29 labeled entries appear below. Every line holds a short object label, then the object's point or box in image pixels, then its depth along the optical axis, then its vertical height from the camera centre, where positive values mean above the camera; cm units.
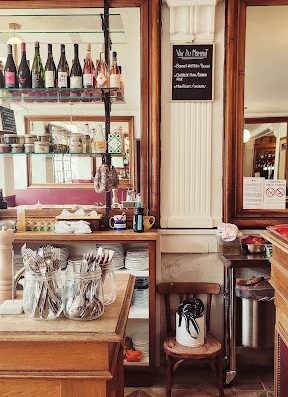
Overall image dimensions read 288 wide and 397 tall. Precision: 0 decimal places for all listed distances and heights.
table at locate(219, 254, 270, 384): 287 -87
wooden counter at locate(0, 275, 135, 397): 141 -63
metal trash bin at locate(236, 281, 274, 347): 297 -97
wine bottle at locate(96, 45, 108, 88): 319 +67
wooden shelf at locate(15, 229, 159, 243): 303 -49
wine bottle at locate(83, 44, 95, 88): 321 +70
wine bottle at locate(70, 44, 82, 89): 323 +69
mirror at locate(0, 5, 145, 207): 329 +32
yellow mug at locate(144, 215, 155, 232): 320 -42
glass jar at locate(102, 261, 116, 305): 167 -46
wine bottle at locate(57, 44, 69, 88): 322 +69
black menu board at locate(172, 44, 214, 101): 323 +64
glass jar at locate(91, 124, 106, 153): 330 +19
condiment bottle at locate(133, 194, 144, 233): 312 -39
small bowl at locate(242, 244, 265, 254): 303 -58
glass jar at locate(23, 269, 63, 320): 149 -44
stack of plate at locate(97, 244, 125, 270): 324 -66
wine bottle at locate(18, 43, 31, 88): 328 +70
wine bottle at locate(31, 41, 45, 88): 327 +71
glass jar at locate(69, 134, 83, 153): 332 +17
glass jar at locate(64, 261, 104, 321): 148 -44
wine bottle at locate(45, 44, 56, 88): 324 +70
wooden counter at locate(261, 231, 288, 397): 195 -67
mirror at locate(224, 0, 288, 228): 324 +37
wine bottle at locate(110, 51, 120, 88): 317 +65
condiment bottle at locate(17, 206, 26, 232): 325 -41
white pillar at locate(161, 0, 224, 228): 324 +10
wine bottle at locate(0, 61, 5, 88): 330 +64
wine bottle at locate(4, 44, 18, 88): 326 +70
